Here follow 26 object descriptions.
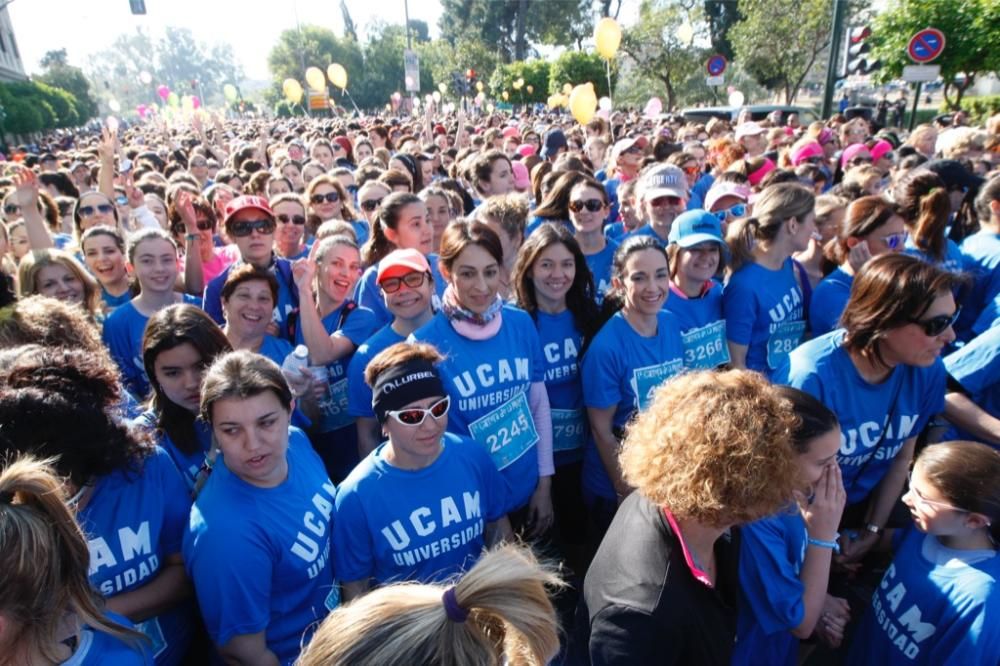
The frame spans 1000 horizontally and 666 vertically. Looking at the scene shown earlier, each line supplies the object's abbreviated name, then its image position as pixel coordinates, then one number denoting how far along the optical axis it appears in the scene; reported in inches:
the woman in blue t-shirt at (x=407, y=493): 86.4
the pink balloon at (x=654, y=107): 600.4
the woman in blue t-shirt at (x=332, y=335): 128.6
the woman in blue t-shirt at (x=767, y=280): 139.3
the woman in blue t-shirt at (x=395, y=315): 113.7
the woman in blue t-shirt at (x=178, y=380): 99.0
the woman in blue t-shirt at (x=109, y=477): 73.0
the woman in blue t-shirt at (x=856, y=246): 139.3
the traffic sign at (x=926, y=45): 461.7
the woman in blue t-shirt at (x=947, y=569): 73.0
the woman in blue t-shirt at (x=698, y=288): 136.3
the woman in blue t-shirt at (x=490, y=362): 112.1
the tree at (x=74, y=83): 2006.6
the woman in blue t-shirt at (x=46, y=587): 52.3
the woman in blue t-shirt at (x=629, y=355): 118.0
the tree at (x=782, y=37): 1006.4
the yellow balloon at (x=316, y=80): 599.8
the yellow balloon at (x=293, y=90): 616.5
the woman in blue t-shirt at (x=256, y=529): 74.9
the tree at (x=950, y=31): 495.2
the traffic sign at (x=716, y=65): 712.4
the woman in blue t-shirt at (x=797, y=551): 77.0
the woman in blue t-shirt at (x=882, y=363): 94.2
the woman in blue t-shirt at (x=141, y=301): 136.8
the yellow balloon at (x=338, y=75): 637.9
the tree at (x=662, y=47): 1214.9
